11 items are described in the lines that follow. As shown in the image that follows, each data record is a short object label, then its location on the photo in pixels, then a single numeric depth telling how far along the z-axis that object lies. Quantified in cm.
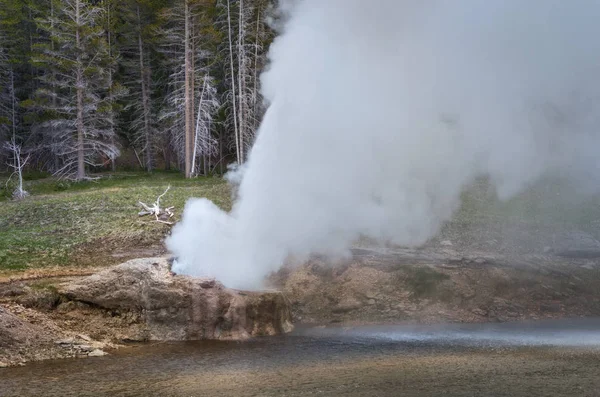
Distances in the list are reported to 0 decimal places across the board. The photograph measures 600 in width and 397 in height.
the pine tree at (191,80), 3431
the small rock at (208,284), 1275
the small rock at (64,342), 1106
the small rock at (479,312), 1470
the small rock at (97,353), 1084
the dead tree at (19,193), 2842
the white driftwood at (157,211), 2228
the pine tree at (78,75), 3294
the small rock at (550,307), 1501
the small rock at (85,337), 1145
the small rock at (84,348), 1098
